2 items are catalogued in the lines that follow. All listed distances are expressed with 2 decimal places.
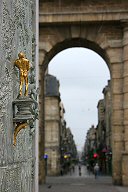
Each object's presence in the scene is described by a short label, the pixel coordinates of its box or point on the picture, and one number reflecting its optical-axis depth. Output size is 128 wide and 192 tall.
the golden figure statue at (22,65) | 4.77
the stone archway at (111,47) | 25.44
